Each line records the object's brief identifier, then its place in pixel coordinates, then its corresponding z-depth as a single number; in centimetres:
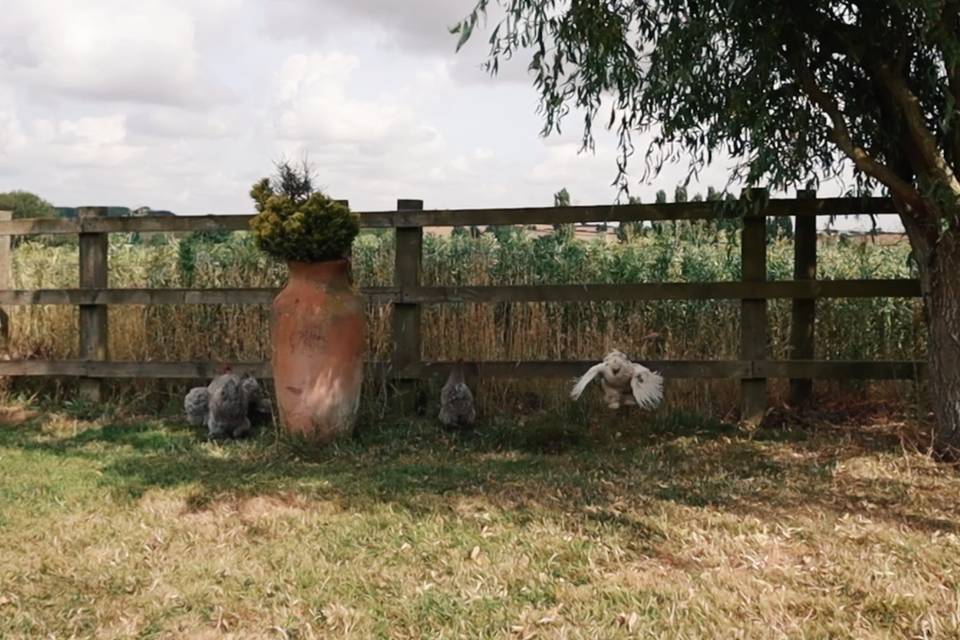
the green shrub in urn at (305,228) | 525
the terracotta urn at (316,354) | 518
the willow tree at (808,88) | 458
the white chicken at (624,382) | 518
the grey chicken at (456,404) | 551
